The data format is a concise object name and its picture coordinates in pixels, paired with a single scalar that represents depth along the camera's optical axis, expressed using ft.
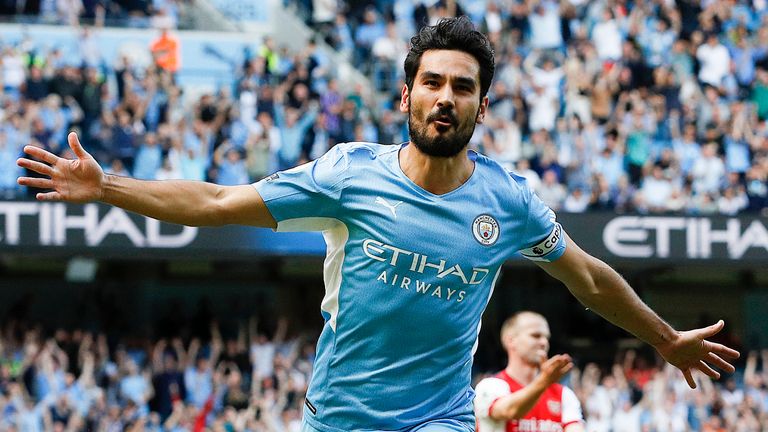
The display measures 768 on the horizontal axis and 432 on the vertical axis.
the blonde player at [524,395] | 49.39
